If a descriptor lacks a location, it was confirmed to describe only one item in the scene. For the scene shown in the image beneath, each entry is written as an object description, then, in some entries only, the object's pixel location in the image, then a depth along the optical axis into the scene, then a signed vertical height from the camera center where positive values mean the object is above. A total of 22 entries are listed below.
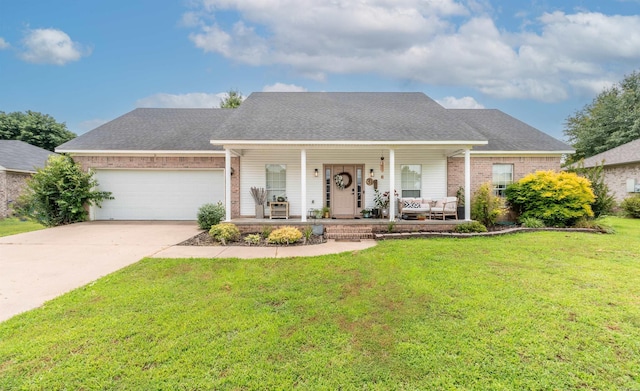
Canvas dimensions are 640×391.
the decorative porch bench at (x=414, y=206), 10.01 -0.33
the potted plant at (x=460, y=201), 10.17 -0.19
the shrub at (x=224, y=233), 8.06 -1.01
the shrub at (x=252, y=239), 7.98 -1.18
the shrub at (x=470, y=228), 8.80 -0.98
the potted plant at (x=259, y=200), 10.88 -0.10
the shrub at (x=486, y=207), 9.33 -0.35
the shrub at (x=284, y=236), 7.80 -1.07
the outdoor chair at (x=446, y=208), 9.90 -0.40
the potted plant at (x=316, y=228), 8.85 -0.96
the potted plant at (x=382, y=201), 10.76 -0.16
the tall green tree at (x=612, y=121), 22.69 +6.35
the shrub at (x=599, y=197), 9.78 -0.04
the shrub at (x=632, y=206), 13.48 -0.49
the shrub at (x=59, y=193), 10.74 +0.21
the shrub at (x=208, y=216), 9.57 -0.62
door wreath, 11.36 +0.69
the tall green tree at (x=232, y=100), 27.35 +9.56
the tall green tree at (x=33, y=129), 26.09 +6.56
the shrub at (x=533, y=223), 9.40 -0.89
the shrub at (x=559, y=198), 9.39 -0.06
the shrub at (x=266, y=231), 8.57 -1.02
